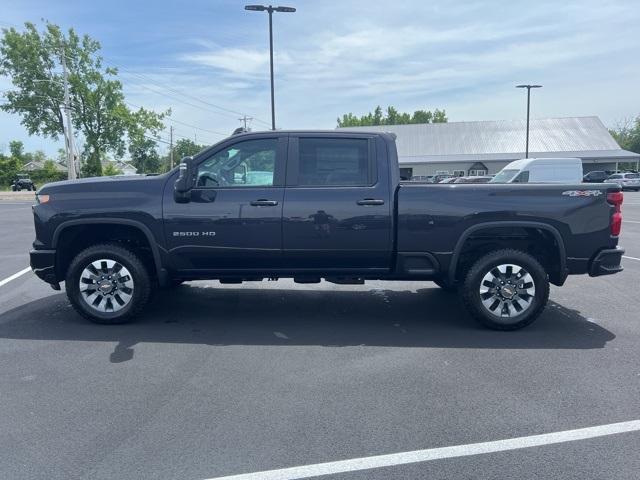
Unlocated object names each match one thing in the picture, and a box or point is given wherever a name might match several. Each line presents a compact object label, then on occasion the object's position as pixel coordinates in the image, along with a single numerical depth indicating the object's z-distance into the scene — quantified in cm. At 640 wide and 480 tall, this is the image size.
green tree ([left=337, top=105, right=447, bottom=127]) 9125
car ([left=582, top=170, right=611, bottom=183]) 4321
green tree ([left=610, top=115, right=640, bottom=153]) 8318
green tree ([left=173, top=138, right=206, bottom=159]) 9253
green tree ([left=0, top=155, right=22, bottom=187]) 6575
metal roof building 5406
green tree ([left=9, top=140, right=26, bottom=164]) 10544
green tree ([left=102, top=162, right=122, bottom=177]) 6168
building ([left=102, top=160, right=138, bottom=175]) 10912
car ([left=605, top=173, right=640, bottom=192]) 4389
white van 2320
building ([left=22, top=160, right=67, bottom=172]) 9012
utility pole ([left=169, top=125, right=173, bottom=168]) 7602
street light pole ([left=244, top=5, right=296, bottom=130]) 1980
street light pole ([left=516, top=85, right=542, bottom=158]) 4112
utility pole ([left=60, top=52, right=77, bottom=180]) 4003
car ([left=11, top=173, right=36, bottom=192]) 5696
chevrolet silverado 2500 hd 559
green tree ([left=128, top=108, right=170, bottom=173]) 5691
